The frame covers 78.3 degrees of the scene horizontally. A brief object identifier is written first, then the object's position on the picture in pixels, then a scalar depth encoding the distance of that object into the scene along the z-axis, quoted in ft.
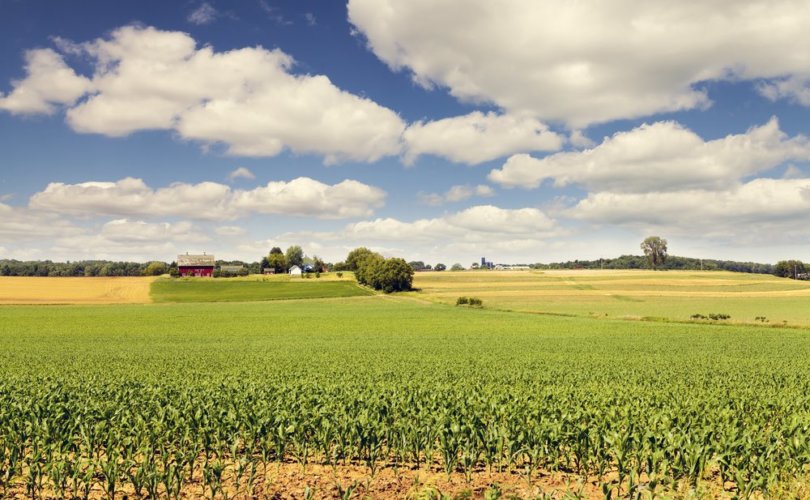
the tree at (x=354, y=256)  535.60
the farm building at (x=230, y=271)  534.37
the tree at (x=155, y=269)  591.78
